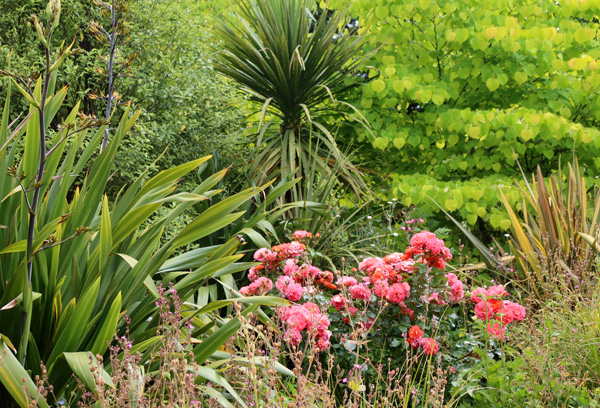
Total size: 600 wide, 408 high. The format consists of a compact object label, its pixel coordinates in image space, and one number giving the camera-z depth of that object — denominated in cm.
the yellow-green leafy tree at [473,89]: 497
